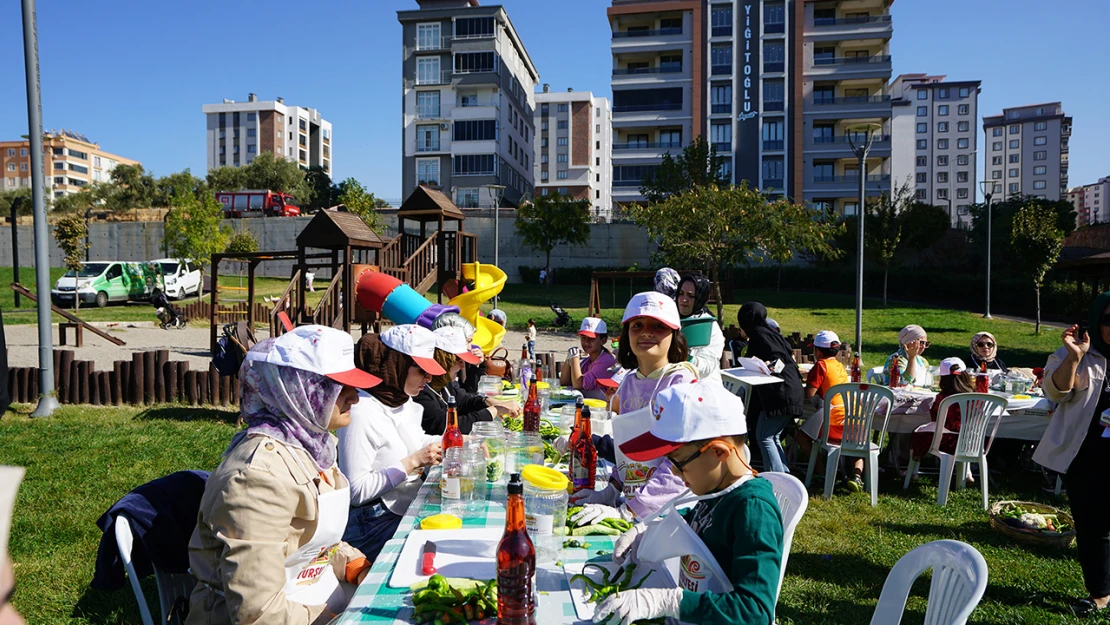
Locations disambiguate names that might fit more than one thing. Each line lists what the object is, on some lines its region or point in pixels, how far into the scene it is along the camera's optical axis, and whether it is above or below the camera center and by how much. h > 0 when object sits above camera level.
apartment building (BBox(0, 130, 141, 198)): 122.94 +20.19
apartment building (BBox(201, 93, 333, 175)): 110.44 +22.32
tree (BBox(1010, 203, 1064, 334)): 24.14 +1.08
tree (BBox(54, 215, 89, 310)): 30.52 +1.62
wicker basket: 5.88 -2.15
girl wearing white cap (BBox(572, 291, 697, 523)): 3.46 -0.56
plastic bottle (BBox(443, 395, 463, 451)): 3.96 -0.89
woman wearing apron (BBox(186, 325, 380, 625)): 2.46 -0.82
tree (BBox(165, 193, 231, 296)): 32.92 +1.88
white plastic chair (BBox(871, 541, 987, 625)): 2.27 -1.03
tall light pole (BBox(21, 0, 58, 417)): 9.96 +0.83
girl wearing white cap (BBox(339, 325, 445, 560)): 3.89 -0.96
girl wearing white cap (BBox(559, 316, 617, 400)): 7.75 -1.02
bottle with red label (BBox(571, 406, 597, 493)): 3.65 -0.94
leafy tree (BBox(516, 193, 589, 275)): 41.25 +2.99
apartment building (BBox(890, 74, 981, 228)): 104.25 +19.99
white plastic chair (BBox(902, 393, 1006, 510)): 6.97 -1.53
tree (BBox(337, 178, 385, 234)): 39.53 +3.92
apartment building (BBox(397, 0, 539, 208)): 62.81 +15.57
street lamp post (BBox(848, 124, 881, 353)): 15.42 +0.80
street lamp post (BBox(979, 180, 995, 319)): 27.28 +3.32
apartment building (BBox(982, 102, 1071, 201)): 123.75 +21.87
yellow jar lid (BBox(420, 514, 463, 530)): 3.09 -1.07
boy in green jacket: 2.16 -0.76
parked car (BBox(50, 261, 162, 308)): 28.92 -0.43
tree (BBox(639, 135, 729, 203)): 42.03 +6.06
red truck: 51.34 +4.91
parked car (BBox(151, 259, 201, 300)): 31.94 -0.22
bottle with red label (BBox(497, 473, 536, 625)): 2.21 -0.92
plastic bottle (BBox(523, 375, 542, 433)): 5.01 -1.00
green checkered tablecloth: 2.33 -1.10
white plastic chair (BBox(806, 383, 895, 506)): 7.12 -1.56
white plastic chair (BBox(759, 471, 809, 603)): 2.89 -0.94
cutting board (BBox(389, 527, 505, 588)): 2.62 -1.09
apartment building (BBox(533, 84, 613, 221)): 94.19 +18.15
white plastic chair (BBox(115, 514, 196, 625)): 2.69 -1.28
